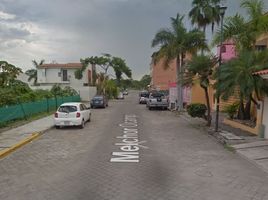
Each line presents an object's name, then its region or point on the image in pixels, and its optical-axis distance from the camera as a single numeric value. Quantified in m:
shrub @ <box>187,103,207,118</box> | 11.84
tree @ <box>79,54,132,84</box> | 39.88
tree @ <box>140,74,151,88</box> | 86.47
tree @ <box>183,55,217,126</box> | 10.92
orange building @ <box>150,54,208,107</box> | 21.09
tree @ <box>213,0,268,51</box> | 10.54
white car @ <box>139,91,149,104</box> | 27.47
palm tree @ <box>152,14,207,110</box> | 18.14
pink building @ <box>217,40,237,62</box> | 16.69
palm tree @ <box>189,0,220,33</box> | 24.14
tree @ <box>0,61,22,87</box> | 14.86
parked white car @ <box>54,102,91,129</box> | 10.94
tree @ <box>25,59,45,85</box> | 45.27
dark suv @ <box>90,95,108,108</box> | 22.11
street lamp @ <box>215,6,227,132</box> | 9.96
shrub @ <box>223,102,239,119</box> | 12.57
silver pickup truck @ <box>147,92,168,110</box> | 19.83
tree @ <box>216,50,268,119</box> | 8.79
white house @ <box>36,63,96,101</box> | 35.33
